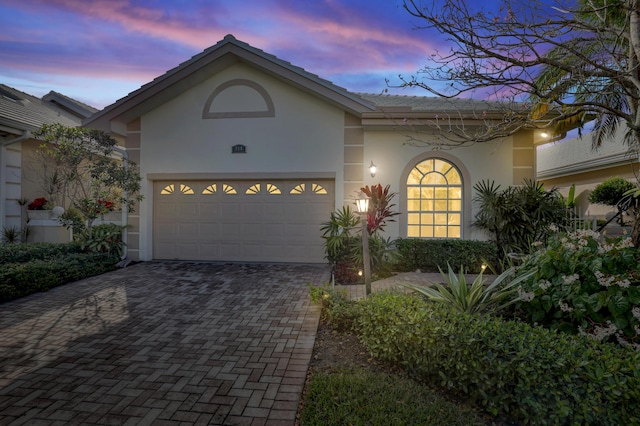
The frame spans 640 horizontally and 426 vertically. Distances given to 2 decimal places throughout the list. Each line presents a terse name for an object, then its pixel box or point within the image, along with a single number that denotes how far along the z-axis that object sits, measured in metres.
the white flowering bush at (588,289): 3.21
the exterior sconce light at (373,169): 8.53
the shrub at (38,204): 9.16
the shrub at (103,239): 8.16
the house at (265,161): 8.49
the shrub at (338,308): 4.50
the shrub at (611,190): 10.88
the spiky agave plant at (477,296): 3.92
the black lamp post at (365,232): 5.14
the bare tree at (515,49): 3.98
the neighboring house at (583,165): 12.11
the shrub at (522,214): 7.66
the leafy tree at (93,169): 7.85
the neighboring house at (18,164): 8.52
